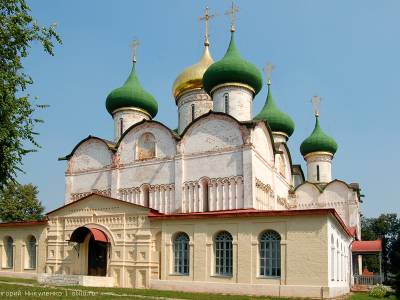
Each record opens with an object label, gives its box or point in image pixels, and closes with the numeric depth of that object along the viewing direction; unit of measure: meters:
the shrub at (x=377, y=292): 17.36
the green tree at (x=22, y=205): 32.50
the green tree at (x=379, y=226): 46.75
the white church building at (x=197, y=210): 14.95
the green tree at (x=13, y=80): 10.16
